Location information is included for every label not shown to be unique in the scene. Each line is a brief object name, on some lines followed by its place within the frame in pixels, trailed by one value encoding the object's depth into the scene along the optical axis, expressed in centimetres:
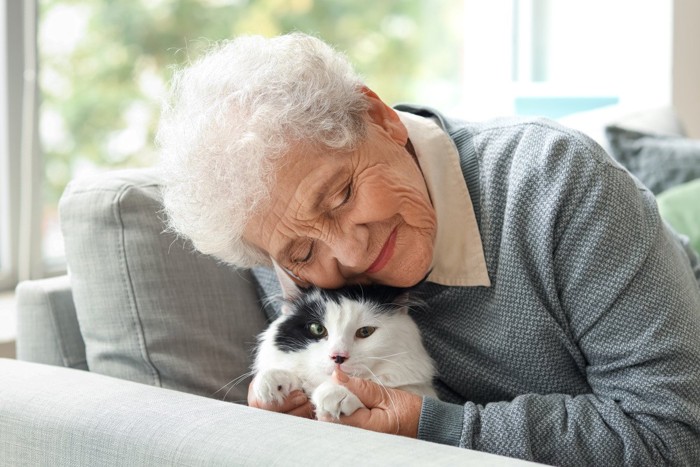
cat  134
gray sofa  129
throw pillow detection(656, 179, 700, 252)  175
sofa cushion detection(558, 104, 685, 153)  192
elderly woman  130
